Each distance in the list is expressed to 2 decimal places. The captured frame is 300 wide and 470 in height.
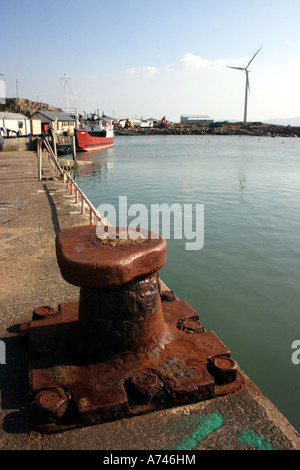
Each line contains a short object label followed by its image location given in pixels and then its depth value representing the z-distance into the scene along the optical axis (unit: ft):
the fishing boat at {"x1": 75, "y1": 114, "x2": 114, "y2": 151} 153.58
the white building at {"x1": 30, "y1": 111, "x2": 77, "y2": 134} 189.25
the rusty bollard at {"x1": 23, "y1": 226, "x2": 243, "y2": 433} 6.64
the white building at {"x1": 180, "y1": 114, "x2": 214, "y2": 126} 618.44
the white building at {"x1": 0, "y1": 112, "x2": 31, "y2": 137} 144.74
